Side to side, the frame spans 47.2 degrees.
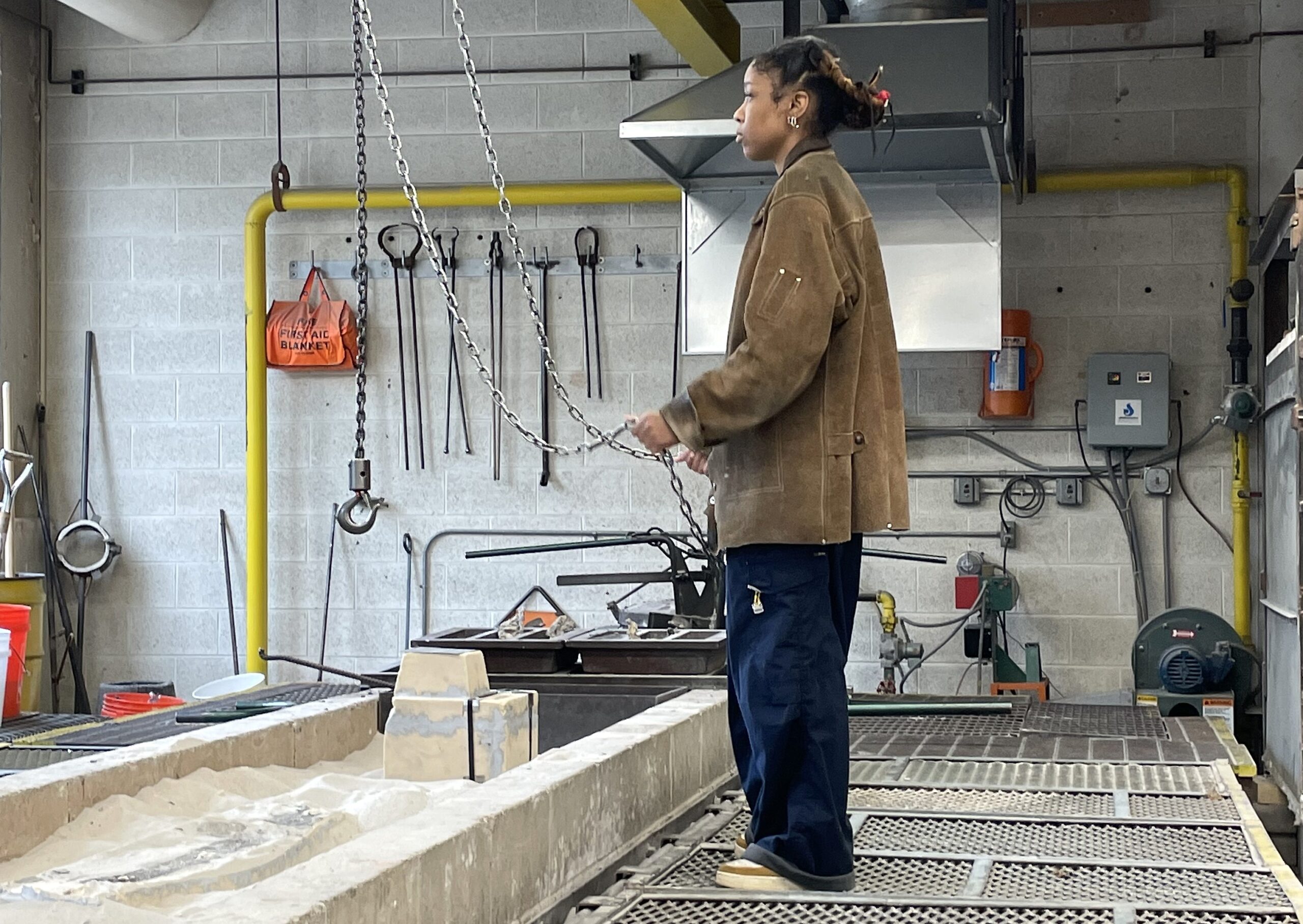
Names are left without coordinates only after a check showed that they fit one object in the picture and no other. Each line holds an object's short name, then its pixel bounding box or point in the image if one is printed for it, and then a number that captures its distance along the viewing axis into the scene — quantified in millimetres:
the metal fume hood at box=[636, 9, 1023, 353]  5020
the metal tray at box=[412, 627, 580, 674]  4066
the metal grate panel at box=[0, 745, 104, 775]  3346
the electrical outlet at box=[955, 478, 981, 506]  6297
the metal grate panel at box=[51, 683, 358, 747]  3605
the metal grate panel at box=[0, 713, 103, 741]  3971
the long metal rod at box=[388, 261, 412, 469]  6707
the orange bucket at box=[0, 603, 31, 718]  4523
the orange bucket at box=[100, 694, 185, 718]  4938
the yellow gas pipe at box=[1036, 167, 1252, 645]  6066
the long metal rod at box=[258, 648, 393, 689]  4227
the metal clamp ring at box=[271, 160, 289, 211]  6484
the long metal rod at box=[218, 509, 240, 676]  6781
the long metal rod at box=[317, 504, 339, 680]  6750
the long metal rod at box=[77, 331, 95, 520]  6883
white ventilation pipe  6320
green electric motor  5312
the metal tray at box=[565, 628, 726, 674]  4039
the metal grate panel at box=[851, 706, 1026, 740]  4195
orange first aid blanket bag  6688
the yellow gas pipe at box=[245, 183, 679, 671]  6609
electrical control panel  6074
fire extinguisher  6109
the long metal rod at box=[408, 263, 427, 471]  6684
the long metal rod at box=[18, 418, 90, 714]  6742
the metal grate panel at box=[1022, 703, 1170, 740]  4215
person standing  2326
